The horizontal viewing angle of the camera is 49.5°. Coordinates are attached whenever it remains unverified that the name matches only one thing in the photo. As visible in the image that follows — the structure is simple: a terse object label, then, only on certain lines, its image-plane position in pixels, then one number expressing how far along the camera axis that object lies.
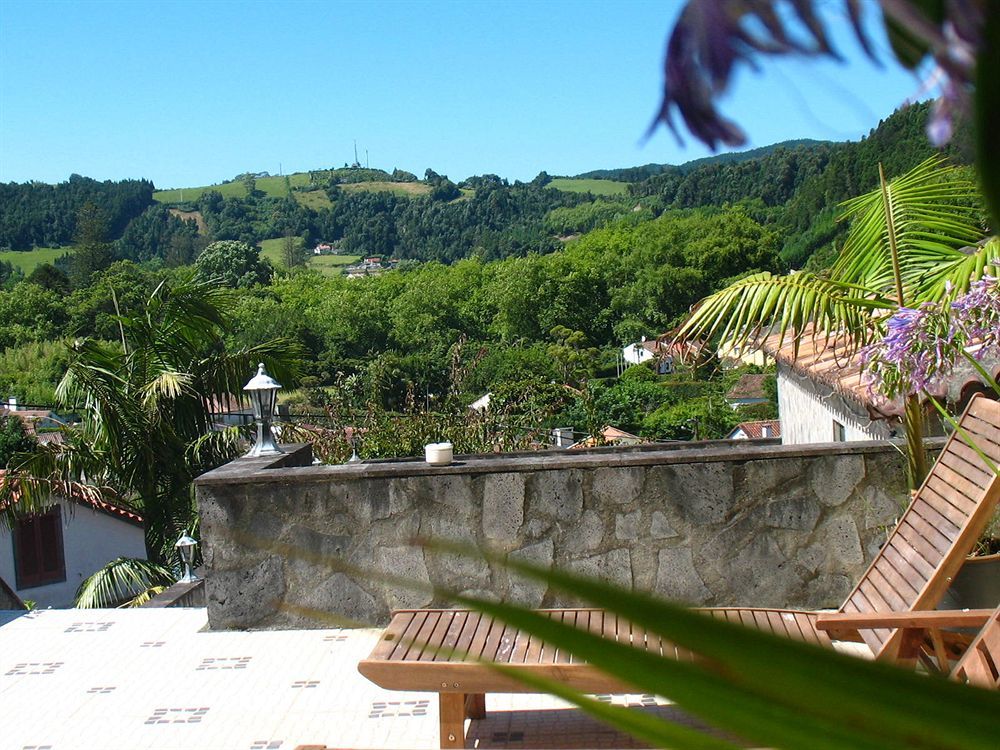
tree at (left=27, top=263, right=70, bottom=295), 69.81
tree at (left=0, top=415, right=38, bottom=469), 30.86
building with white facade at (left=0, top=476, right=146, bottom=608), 21.67
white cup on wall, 4.71
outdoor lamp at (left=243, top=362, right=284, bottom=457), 5.65
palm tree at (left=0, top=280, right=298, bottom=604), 8.38
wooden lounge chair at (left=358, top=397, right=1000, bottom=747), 2.91
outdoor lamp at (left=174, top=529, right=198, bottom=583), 7.12
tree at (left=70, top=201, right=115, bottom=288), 76.25
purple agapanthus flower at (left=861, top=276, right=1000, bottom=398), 2.58
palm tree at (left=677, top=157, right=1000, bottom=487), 4.03
